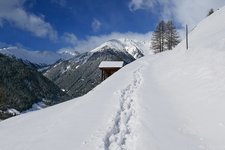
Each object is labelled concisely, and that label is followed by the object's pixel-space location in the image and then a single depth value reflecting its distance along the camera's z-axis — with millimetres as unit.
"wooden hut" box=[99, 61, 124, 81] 27248
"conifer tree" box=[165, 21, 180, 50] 45474
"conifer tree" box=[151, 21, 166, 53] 45420
